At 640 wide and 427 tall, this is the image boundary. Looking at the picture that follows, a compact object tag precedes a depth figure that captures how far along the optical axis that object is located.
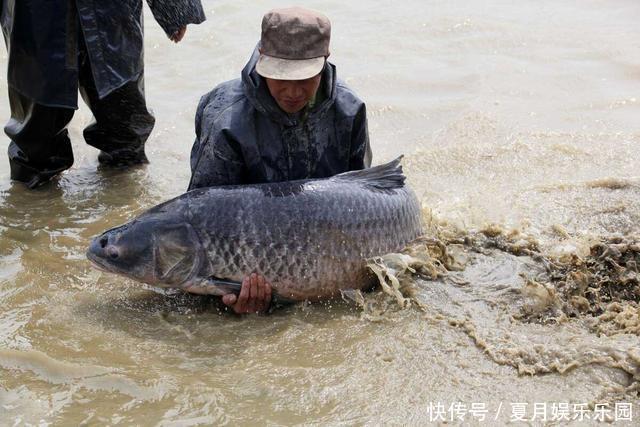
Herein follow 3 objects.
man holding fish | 3.82
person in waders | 4.86
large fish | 3.84
